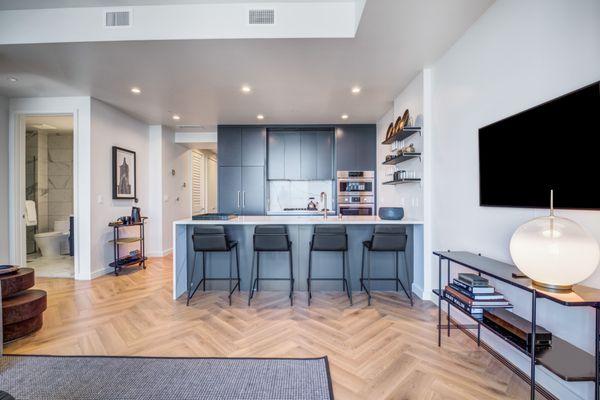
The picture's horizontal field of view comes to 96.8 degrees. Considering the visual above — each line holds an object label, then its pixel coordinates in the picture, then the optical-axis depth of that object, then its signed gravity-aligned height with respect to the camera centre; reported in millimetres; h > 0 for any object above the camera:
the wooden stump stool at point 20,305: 2219 -919
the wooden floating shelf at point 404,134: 3225 +839
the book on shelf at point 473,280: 1883 -587
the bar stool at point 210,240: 3002 -469
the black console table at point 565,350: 1199 -807
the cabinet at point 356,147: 5551 +1077
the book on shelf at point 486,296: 1847 -677
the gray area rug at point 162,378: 1628 -1198
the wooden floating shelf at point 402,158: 3264 +537
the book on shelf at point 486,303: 1819 -718
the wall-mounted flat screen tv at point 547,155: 1371 +271
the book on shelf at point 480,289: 1858 -634
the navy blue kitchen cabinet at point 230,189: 5626 +198
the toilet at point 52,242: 5270 -888
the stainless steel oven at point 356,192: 5496 +133
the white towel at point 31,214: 5316 -314
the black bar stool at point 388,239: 2977 -455
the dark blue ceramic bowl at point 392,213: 3279 -180
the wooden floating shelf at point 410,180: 3301 +230
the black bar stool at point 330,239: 3008 -461
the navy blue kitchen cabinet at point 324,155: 5625 +918
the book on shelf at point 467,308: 1828 -777
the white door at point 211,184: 8114 +447
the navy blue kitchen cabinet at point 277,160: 5656 +816
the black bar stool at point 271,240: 3023 -473
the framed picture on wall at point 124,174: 4527 +438
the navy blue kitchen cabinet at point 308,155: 5629 +919
